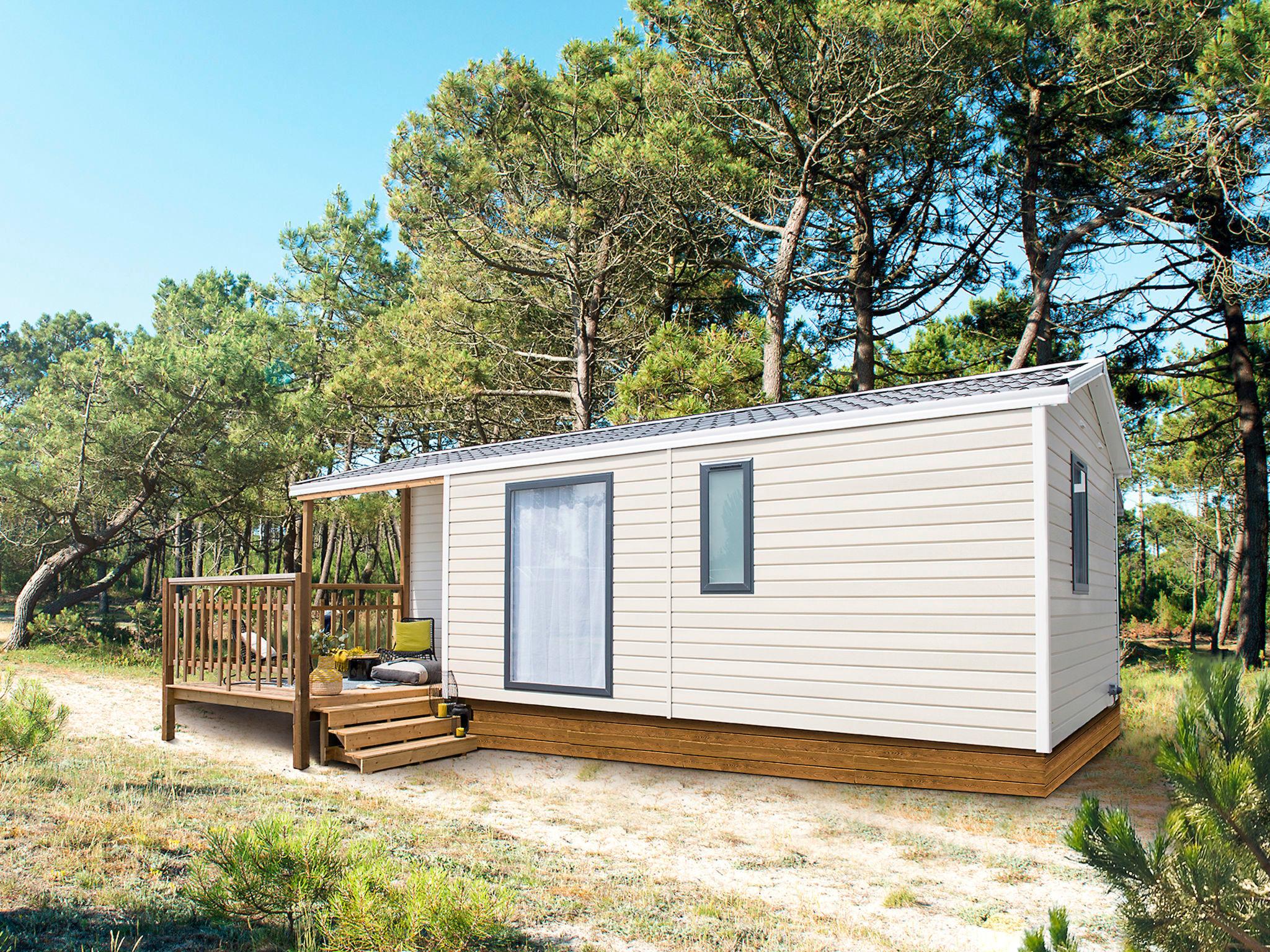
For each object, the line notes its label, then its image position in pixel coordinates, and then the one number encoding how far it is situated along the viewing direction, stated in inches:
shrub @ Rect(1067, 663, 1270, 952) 73.0
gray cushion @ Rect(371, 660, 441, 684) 311.0
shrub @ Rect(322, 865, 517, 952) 114.8
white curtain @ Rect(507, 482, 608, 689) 270.5
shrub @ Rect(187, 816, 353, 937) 120.8
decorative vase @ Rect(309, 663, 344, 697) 274.1
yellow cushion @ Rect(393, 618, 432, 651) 361.4
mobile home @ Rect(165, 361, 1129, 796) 201.6
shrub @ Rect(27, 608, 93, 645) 585.9
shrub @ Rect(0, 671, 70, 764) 201.8
